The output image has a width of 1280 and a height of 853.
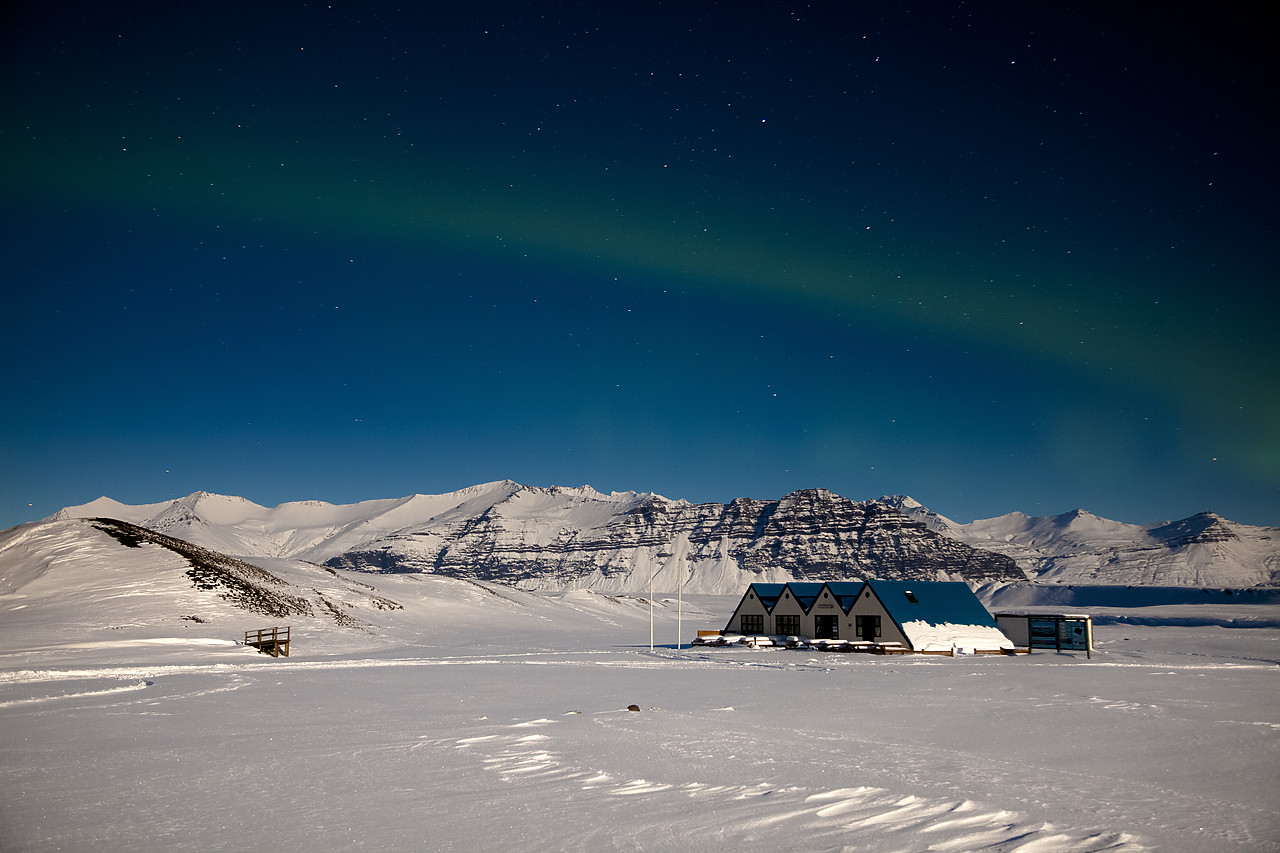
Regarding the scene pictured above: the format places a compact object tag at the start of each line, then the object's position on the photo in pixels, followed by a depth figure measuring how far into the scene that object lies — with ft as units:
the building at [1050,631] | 185.16
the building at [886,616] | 183.11
